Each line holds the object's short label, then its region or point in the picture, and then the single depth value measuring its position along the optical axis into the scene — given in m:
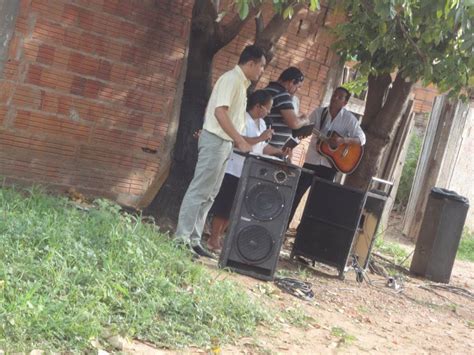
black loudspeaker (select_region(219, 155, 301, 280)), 7.01
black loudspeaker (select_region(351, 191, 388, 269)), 8.73
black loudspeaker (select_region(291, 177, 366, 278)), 8.48
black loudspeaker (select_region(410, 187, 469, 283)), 9.99
